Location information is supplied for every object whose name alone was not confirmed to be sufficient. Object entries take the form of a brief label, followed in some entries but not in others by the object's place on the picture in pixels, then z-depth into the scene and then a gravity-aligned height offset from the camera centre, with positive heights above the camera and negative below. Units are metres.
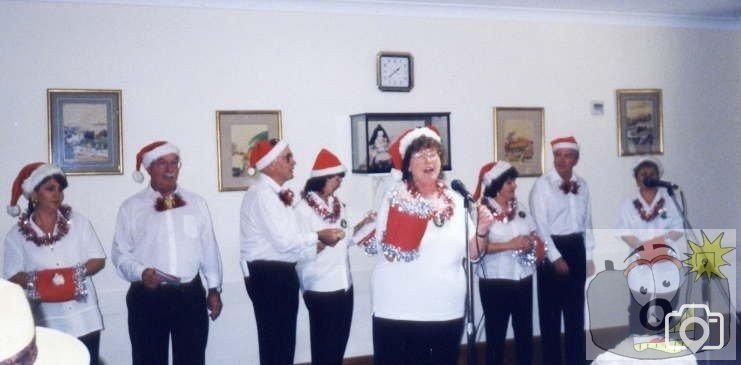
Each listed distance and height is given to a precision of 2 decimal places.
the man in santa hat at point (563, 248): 4.78 -0.55
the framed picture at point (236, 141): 4.89 +0.18
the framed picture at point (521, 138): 5.56 +0.19
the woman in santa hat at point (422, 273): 3.06 -0.43
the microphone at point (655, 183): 4.37 -0.13
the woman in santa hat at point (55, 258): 3.75 -0.43
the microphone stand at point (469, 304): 3.09 -0.58
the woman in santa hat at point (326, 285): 4.24 -0.65
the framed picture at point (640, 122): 5.89 +0.31
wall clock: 5.21 +0.65
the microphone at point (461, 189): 3.03 -0.10
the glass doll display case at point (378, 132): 4.98 +0.23
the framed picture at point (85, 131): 4.55 +0.25
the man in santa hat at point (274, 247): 4.11 -0.42
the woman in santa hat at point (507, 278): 4.43 -0.66
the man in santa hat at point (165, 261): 4.00 -0.49
